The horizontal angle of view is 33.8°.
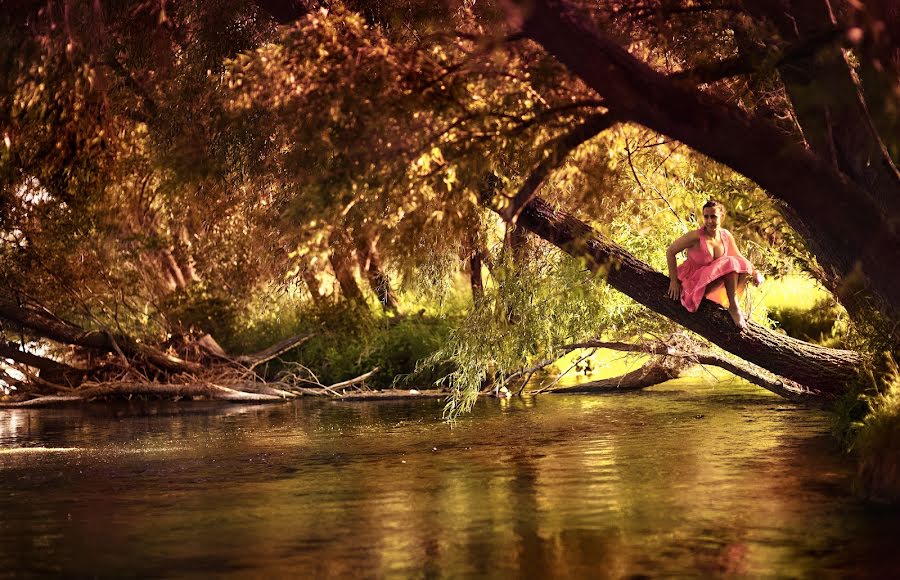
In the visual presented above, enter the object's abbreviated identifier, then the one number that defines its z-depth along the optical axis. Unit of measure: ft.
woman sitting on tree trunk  51.24
